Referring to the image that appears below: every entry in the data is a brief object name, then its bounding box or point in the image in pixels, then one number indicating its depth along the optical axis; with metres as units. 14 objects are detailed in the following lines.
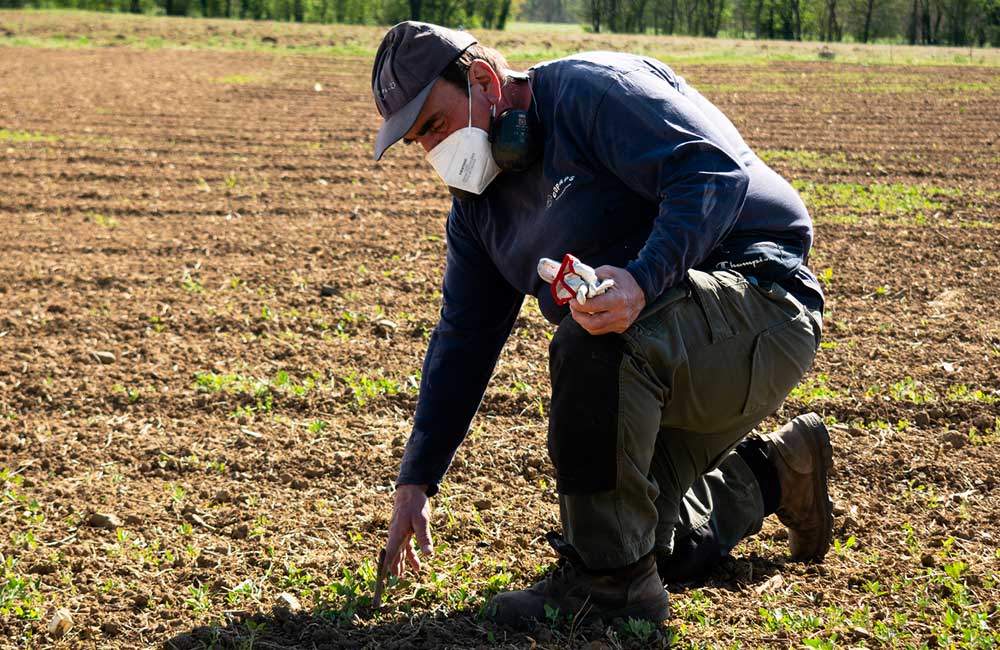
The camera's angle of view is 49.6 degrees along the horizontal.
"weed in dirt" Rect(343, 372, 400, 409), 4.74
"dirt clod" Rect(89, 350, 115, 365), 5.21
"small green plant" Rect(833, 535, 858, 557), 3.37
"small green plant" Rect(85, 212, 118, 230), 8.12
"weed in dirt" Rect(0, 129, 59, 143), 12.23
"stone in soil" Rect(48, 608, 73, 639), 2.99
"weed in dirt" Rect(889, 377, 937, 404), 4.57
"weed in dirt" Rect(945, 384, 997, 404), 4.52
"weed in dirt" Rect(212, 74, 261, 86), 20.50
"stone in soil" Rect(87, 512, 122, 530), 3.61
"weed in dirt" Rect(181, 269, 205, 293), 6.43
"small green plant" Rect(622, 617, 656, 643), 2.81
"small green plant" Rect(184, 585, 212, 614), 3.11
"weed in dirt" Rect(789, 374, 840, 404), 4.58
